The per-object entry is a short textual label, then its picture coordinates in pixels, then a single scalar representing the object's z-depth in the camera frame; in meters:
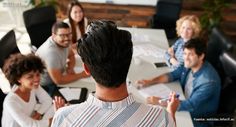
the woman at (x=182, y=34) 2.93
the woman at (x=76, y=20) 3.35
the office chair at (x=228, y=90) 2.19
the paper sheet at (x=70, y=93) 2.25
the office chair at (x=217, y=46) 2.89
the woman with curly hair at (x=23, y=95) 1.90
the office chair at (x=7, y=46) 2.40
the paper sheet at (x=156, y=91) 2.33
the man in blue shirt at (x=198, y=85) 2.15
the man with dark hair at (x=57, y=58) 2.43
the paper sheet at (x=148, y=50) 3.05
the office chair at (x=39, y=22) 3.31
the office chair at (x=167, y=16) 4.19
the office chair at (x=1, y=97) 2.02
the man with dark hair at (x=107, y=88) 0.98
